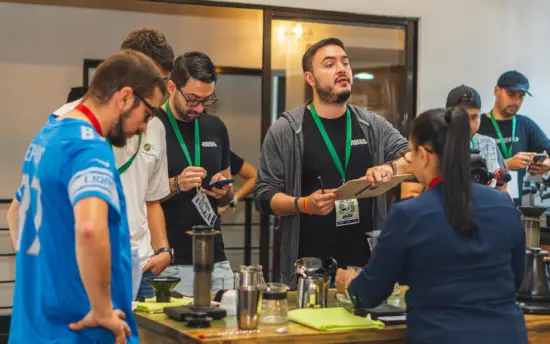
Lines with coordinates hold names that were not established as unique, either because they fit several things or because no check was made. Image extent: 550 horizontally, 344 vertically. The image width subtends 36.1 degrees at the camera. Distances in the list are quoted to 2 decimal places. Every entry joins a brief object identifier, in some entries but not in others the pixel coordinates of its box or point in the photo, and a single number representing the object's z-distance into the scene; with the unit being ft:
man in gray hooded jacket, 12.23
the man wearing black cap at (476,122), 16.10
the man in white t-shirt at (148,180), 10.45
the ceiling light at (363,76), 21.08
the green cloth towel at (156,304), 9.48
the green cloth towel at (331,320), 8.76
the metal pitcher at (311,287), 9.78
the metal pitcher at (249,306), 8.60
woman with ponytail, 7.91
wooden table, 8.36
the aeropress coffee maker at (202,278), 8.94
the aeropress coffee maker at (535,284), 9.99
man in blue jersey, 7.01
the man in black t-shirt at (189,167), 11.89
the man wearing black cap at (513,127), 19.33
